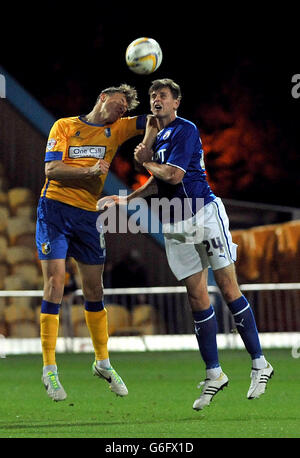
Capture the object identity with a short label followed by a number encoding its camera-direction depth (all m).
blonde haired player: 18.11
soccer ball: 18.56
